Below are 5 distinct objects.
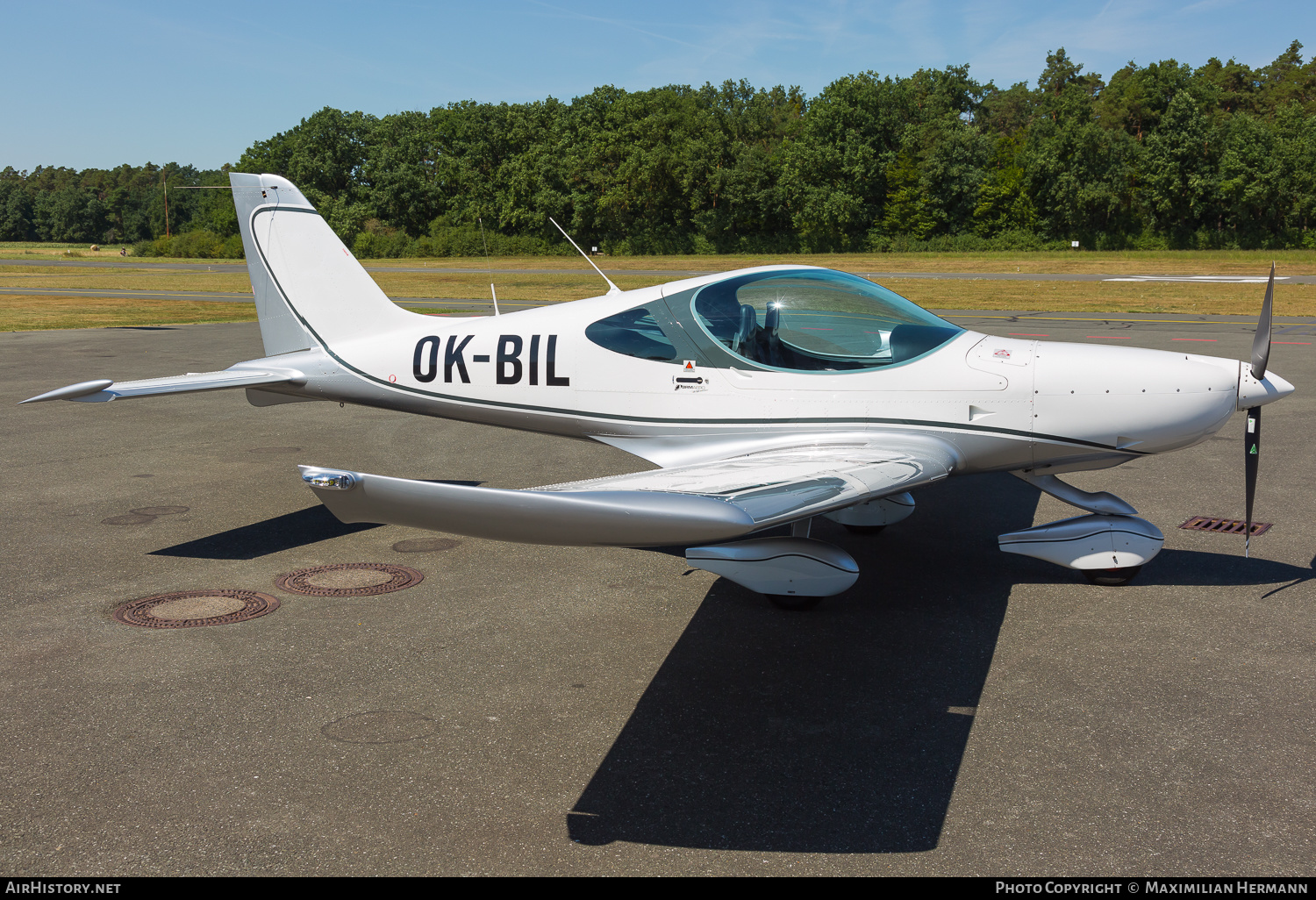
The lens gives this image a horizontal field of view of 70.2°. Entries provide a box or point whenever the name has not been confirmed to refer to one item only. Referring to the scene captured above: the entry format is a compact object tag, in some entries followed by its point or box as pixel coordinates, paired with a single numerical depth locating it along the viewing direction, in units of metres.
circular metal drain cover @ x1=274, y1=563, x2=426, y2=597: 6.19
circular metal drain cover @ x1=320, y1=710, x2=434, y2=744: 4.21
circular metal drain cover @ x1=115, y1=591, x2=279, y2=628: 5.61
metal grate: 7.40
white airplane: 5.57
